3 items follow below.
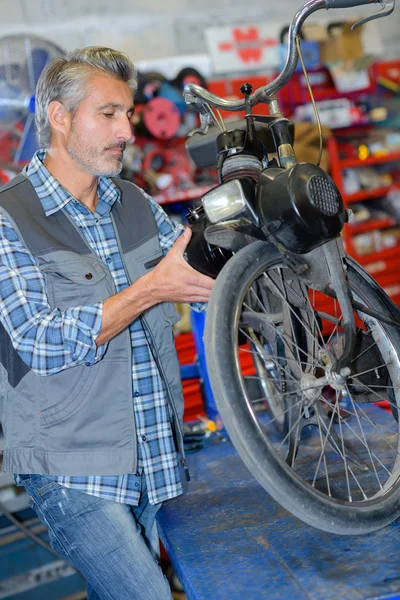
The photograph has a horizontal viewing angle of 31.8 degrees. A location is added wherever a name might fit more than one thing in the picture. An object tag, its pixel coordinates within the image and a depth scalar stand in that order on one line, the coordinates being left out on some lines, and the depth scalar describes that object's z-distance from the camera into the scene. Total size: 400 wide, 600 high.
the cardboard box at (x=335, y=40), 4.78
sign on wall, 4.94
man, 1.50
